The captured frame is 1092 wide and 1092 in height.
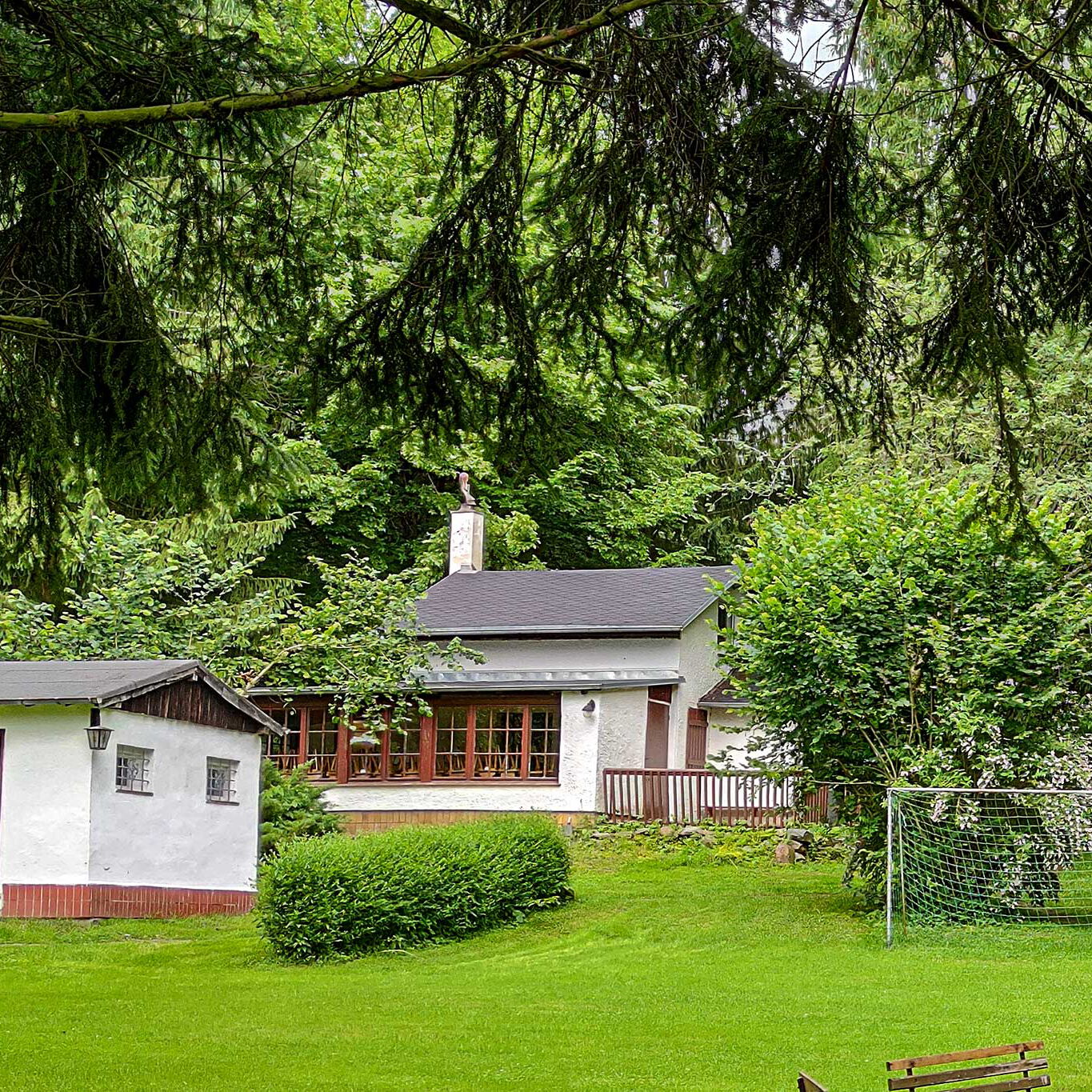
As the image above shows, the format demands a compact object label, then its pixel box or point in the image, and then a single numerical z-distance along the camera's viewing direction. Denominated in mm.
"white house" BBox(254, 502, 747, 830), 28797
